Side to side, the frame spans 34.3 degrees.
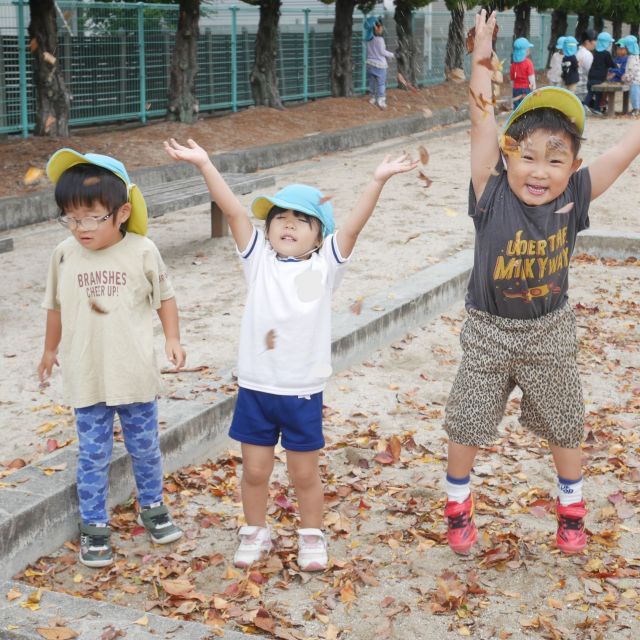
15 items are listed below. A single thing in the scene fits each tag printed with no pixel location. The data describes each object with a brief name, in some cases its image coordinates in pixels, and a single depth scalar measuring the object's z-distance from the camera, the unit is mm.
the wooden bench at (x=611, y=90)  23297
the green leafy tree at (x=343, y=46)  21944
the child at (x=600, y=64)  23625
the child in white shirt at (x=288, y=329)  3555
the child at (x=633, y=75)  23438
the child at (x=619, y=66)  23703
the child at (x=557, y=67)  23583
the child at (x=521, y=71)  20422
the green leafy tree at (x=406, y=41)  24938
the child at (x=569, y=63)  22766
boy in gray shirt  3602
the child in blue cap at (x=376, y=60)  22234
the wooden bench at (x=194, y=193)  8781
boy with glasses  3682
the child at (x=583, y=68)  24047
